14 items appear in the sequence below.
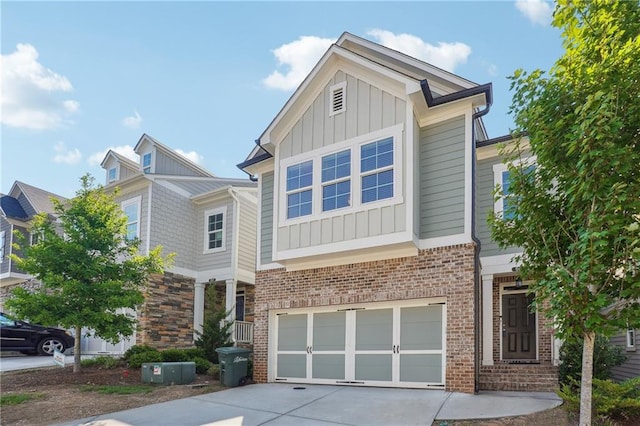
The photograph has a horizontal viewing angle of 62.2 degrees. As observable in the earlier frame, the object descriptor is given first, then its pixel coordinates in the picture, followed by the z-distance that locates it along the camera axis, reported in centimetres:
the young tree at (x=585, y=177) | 602
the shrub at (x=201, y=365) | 1405
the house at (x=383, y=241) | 1080
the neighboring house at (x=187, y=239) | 1788
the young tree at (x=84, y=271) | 1273
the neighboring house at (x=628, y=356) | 1105
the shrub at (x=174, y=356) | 1434
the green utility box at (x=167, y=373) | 1220
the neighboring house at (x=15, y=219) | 2380
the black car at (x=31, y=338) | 1755
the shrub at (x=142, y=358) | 1415
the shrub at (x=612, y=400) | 706
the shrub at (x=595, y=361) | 1003
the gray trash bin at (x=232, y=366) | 1224
